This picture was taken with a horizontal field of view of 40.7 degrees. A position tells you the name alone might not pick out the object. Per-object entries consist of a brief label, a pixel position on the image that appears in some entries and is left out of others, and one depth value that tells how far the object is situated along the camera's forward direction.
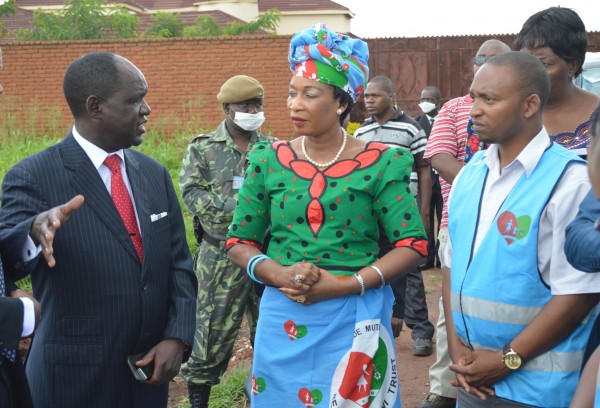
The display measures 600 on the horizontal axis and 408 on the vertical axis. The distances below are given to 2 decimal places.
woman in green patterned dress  3.36
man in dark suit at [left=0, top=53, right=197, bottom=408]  3.13
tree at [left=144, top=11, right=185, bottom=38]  25.32
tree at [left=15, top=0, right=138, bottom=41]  21.89
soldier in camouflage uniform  5.46
